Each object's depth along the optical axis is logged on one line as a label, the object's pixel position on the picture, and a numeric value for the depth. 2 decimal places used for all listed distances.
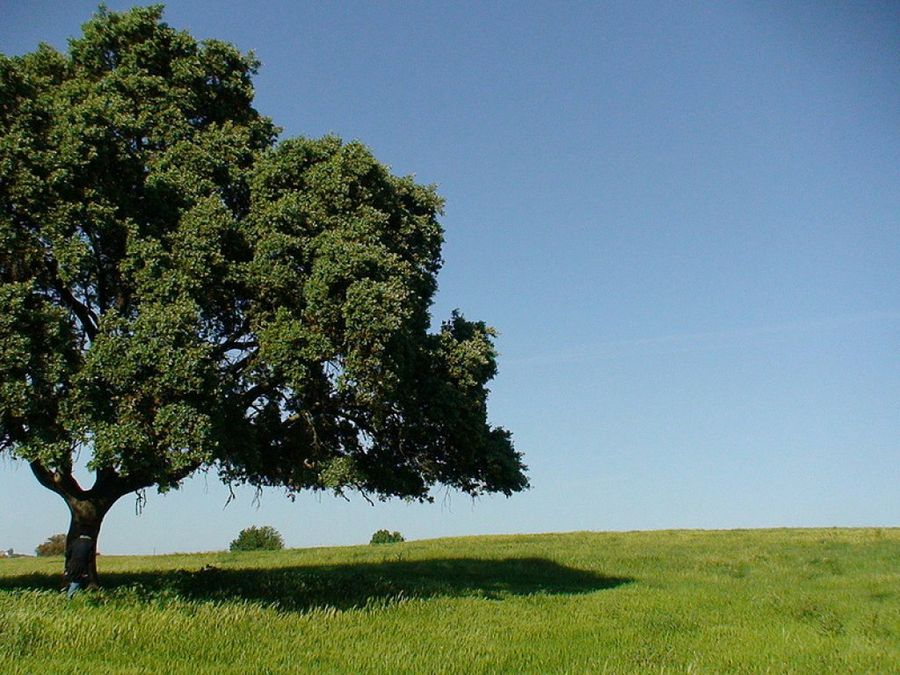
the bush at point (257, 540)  52.69
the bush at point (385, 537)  53.72
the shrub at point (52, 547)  59.91
